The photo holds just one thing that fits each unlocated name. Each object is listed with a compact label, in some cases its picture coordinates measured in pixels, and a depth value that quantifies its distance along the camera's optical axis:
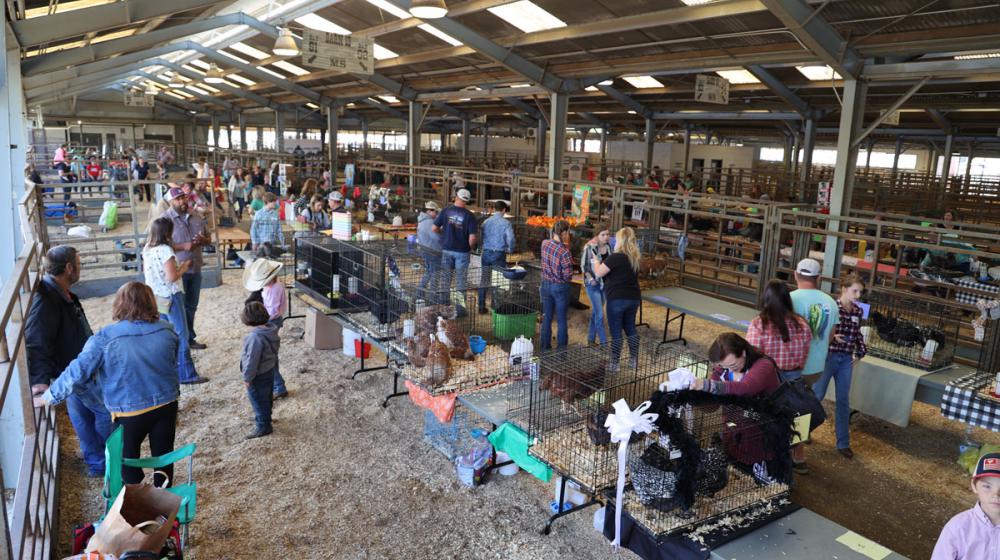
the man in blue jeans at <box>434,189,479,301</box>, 9.09
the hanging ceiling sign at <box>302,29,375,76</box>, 10.51
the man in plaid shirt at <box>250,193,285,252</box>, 10.12
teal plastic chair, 3.53
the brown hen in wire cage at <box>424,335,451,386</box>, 5.33
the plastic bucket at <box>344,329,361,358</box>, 7.96
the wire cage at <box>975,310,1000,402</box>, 5.77
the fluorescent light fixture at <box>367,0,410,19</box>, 12.73
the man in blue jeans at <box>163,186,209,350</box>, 7.74
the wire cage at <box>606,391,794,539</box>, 3.35
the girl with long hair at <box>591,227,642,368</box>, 7.13
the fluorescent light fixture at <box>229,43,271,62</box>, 20.22
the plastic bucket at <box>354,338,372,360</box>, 7.74
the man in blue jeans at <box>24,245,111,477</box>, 4.25
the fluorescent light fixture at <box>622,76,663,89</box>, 17.00
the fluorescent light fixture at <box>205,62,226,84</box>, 15.15
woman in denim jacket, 3.84
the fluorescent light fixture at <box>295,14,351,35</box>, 15.04
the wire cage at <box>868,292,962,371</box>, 6.32
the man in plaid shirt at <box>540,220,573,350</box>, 7.62
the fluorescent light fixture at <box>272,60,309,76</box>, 21.42
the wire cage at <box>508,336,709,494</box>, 3.91
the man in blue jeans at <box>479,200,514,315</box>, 9.32
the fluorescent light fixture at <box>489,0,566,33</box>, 11.41
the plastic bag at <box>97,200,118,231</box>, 16.61
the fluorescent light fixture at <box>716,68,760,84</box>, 14.35
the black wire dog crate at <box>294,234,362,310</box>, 7.56
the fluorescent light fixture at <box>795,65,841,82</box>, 13.30
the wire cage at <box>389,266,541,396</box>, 5.39
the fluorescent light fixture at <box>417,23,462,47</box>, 13.61
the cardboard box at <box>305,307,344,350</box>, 8.39
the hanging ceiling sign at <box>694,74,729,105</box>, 11.93
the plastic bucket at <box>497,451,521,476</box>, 5.43
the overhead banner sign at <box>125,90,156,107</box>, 24.47
